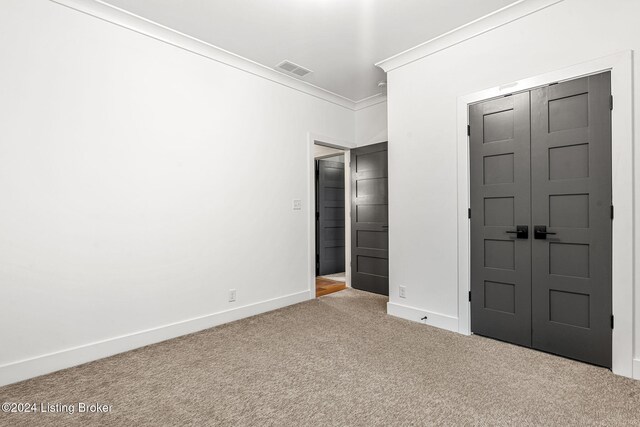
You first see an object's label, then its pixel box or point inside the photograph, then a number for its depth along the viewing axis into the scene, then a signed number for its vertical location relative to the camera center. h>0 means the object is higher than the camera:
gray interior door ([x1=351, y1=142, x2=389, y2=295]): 4.43 -0.17
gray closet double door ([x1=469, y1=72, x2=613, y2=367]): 2.32 -0.10
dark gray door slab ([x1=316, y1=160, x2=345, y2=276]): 5.88 -0.16
